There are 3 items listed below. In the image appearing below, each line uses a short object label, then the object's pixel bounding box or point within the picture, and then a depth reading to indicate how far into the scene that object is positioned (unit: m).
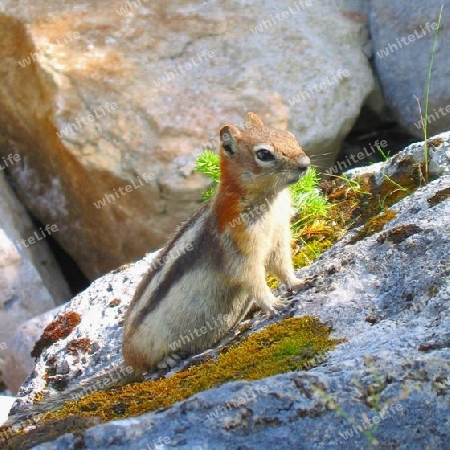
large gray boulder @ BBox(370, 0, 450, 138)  19.72
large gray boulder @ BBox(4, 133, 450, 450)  7.00
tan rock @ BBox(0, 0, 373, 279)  19.61
